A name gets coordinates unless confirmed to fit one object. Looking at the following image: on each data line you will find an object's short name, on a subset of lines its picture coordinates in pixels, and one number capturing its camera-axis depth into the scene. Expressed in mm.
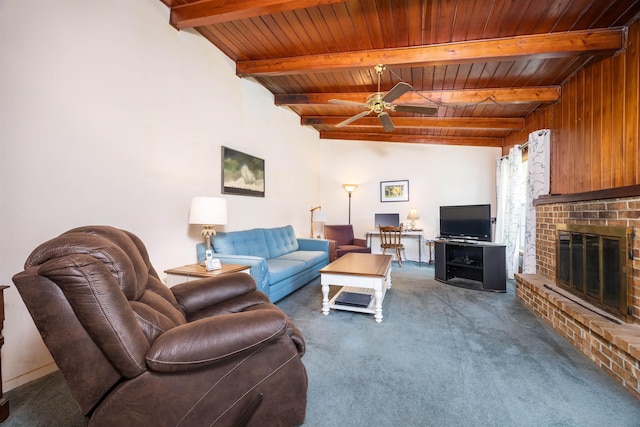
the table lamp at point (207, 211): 2402
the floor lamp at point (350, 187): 5922
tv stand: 3549
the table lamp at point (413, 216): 5471
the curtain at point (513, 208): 4191
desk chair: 4992
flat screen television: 3852
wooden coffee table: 2568
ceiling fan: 2631
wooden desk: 5348
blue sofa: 2750
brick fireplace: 1629
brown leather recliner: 860
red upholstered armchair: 5242
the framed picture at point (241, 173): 3376
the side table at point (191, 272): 2301
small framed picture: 5719
